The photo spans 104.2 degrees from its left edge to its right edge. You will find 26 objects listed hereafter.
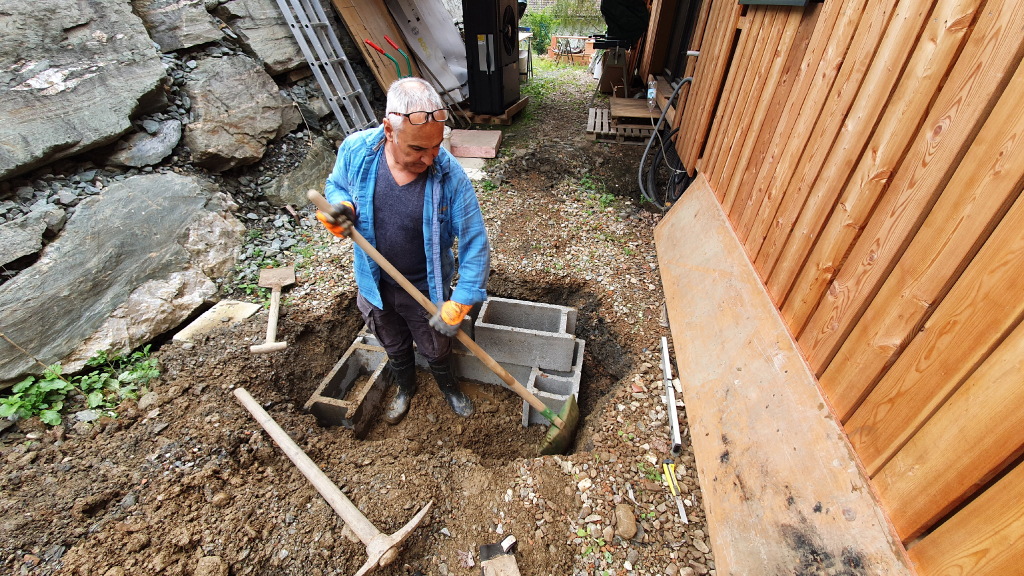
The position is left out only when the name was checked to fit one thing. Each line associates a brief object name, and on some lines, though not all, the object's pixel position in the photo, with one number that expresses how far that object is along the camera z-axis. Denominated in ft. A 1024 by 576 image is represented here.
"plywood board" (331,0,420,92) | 21.79
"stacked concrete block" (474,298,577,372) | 11.22
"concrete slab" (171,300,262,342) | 10.91
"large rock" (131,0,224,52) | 14.82
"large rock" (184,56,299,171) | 14.93
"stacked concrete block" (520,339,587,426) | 10.42
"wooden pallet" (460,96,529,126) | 26.81
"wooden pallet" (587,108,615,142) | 23.70
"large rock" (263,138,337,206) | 16.44
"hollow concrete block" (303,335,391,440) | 10.43
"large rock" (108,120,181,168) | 12.92
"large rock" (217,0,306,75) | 17.30
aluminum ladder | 19.11
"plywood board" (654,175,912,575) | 5.03
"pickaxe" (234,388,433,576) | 6.66
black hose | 16.39
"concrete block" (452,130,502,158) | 22.21
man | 6.61
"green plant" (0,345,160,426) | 8.64
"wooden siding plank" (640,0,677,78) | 26.53
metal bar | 8.27
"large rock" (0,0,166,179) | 10.80
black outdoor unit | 24.35
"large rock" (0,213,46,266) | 9.83
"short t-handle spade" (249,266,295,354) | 10.79
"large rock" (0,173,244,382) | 9.56
